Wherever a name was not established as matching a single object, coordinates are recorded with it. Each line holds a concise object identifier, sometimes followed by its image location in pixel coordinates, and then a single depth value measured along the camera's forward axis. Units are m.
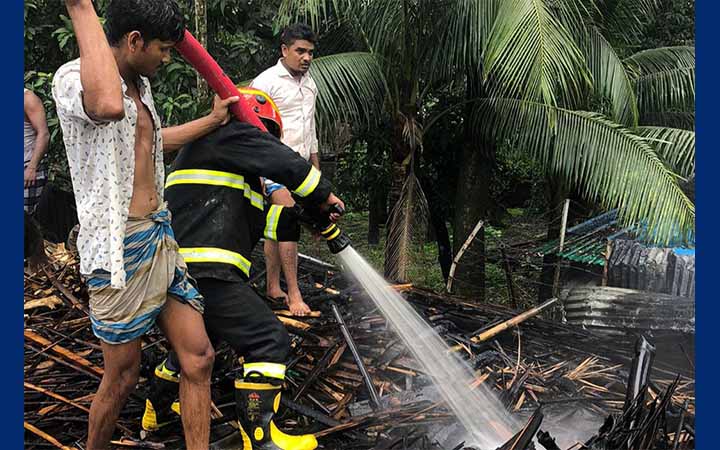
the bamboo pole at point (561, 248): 7.22
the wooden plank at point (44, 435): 3.76
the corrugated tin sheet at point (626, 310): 6.18
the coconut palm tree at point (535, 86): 6.32
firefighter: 3.54
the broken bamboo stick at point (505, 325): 5.05
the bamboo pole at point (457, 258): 6.98
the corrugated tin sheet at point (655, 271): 6.90
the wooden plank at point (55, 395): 4.12
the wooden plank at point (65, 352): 4.53
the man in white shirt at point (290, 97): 5.50
